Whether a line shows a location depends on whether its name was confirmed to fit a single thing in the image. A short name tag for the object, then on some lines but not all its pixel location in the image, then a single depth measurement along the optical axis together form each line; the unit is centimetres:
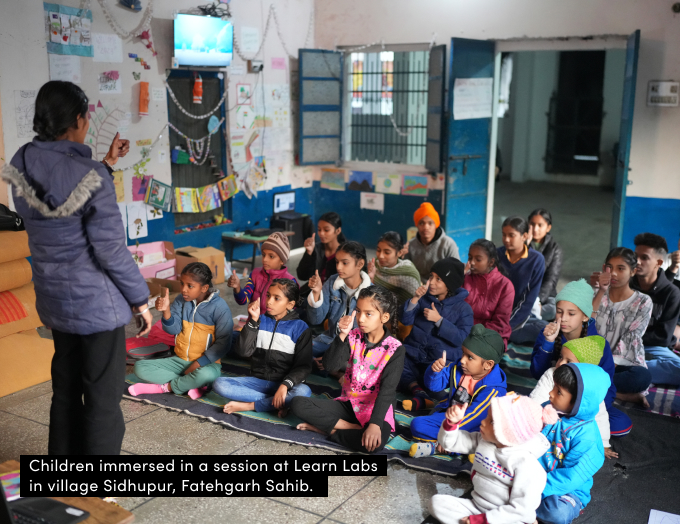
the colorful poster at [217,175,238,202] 720
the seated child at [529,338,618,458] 326
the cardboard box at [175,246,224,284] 645
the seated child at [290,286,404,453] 343
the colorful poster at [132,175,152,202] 629
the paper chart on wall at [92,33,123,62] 580
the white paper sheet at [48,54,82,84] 546
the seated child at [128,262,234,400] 405
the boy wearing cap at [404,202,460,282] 523
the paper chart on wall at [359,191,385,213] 797
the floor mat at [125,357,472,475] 331
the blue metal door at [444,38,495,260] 692
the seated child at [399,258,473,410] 404
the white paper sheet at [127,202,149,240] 630
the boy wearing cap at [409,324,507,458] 330
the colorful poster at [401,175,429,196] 762
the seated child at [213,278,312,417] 385
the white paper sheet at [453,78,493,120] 696
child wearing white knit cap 260
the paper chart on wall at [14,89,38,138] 527
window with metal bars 793
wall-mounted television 636
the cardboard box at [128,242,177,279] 636
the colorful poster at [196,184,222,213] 699
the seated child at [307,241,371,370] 431
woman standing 247
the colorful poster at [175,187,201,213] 675
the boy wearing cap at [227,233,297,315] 462
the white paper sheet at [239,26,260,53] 715
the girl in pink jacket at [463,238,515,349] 438
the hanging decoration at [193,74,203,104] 667
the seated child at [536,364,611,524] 280
